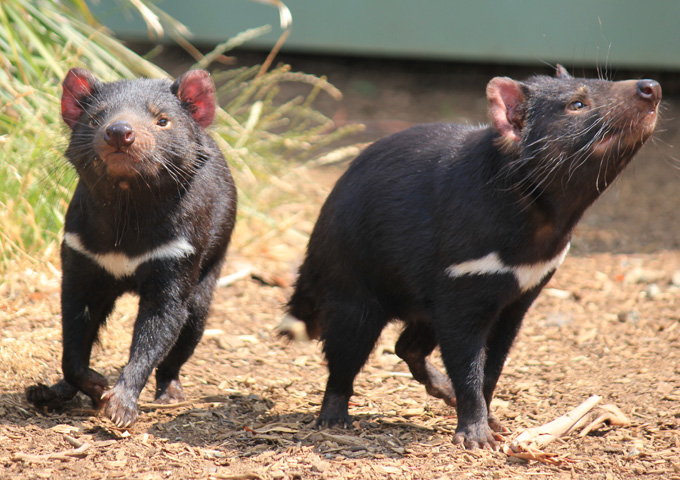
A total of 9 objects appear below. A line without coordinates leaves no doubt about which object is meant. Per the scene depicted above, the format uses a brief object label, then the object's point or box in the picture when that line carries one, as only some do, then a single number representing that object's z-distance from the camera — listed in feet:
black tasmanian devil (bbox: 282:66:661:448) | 19.52
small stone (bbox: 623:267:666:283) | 36.04
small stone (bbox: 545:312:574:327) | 32.04
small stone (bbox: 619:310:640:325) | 31.53
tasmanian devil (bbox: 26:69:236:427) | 20.47
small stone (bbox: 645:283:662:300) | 34.01
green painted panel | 54.19
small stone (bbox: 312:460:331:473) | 18.79
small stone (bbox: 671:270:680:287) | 35.15
